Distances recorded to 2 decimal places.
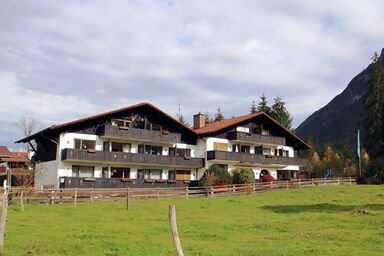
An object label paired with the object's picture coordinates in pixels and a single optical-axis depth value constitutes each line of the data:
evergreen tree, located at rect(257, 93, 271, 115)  80.06
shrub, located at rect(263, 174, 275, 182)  51.34
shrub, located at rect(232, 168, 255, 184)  47.32
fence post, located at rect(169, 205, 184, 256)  10.41
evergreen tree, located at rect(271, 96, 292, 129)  79.25
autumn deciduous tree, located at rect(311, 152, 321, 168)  106.38
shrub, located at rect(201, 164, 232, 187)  45.59
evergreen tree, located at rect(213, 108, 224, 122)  92.29
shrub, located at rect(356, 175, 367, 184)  52.75
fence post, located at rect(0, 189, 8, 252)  14.58
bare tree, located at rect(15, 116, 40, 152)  71.01
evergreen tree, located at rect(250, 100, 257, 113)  83.94
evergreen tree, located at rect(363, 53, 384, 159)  68.31
